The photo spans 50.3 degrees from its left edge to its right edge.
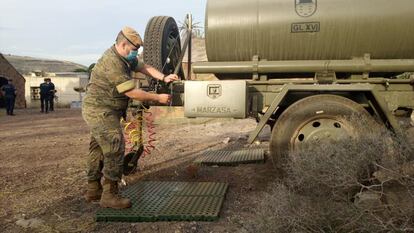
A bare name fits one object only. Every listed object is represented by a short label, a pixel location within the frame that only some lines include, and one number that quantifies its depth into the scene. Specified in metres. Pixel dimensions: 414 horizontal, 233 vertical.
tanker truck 5.07
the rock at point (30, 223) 4.17
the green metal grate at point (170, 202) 4.21
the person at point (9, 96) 22.02
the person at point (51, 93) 23.02
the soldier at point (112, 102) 4.54
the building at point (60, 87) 38.97
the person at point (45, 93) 22.67
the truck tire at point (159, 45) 6.15
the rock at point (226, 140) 9.82
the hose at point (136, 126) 5.93
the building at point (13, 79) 29.42
